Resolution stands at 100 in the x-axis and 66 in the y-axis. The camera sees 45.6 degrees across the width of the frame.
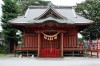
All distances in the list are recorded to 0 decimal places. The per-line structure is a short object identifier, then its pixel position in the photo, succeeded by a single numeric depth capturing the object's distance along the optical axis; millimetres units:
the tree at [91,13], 18843
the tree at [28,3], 24257
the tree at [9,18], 15556
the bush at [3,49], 16260
